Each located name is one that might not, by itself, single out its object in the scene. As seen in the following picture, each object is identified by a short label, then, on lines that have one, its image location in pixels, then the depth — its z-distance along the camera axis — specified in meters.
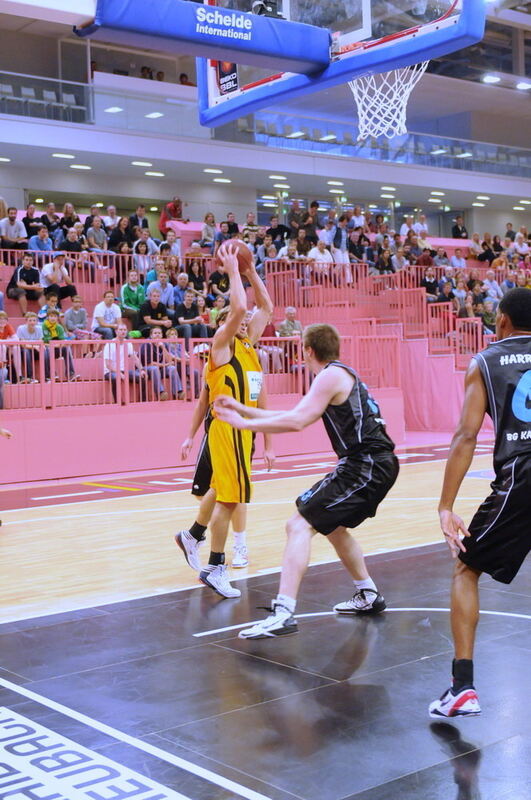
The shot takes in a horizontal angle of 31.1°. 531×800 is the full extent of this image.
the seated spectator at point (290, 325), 17.66
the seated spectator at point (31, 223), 18.69
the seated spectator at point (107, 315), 15.66
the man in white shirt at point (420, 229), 26.62
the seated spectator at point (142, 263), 18.89
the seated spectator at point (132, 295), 16.94
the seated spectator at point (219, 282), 18.75
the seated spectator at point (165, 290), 17.15
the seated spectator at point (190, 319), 15.86
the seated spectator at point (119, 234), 19.58
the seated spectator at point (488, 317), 22.14
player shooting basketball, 6.61
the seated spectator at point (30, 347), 13.52
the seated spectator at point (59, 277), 16.98
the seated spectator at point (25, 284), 16.89
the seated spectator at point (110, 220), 20.66
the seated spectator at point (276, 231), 23.05
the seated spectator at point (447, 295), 21.97
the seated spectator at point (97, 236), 19.14
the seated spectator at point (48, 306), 15.33
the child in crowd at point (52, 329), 14.84
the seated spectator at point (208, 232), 21.53
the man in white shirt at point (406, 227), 26.17
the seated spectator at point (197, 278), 18.59
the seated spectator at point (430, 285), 22.52
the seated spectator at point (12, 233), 18.17
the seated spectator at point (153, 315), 16.02
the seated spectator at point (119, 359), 14.18
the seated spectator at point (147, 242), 19.39
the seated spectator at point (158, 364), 14.66
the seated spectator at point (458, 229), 31.30
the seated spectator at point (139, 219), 20.31
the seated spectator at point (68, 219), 19.22
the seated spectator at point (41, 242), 18.11
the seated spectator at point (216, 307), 16.55
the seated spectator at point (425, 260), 23.81
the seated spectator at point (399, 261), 23.59
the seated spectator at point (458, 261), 25.83
